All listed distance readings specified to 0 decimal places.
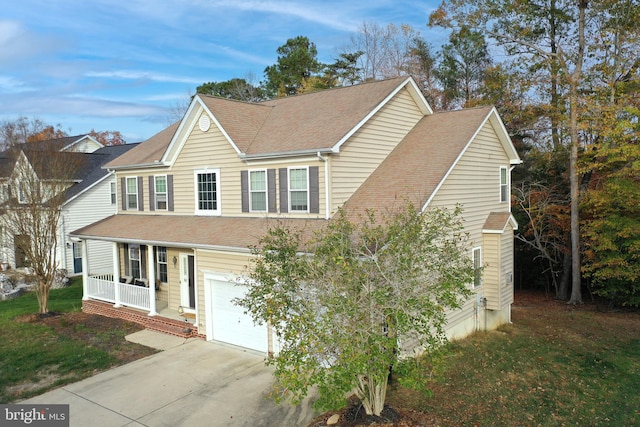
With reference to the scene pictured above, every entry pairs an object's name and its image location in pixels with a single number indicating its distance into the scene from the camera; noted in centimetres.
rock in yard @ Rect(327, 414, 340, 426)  817
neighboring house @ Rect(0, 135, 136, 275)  2603
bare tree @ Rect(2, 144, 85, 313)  1650
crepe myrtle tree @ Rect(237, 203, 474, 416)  672
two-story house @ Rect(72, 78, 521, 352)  1290
